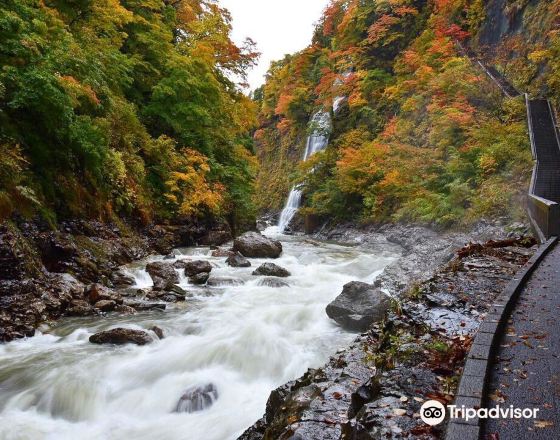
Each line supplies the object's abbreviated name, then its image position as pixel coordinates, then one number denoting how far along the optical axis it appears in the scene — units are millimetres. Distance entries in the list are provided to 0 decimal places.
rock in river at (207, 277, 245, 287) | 10844
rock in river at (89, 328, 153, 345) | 6831
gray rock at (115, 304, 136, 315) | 8172
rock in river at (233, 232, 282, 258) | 15359
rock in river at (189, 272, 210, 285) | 10688
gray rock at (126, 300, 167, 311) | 8453
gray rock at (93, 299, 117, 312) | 8102
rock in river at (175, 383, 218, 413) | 5559
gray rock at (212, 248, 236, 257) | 14305
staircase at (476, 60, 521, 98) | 19655
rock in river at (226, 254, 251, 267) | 12992
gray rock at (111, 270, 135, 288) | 9695
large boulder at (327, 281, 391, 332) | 7547
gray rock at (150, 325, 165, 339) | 7223
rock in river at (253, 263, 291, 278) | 12180
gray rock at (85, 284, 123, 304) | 8336
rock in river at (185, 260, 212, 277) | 11008
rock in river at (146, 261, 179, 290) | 9727
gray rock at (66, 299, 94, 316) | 7711
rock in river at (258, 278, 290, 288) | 11195
